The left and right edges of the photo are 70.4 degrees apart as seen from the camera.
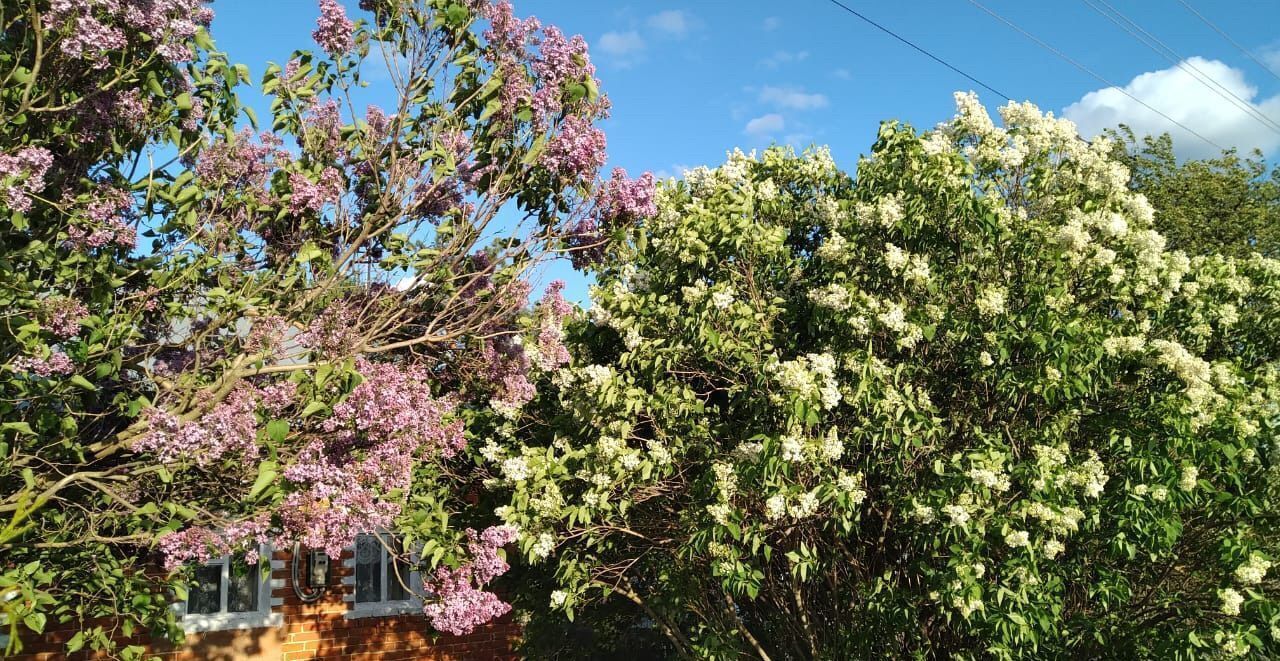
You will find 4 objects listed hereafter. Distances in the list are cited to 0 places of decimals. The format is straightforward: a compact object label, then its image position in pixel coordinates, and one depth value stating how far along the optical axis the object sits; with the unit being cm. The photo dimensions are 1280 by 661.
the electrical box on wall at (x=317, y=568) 1084
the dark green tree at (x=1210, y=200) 2311
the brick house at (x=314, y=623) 992
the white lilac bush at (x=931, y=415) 605
